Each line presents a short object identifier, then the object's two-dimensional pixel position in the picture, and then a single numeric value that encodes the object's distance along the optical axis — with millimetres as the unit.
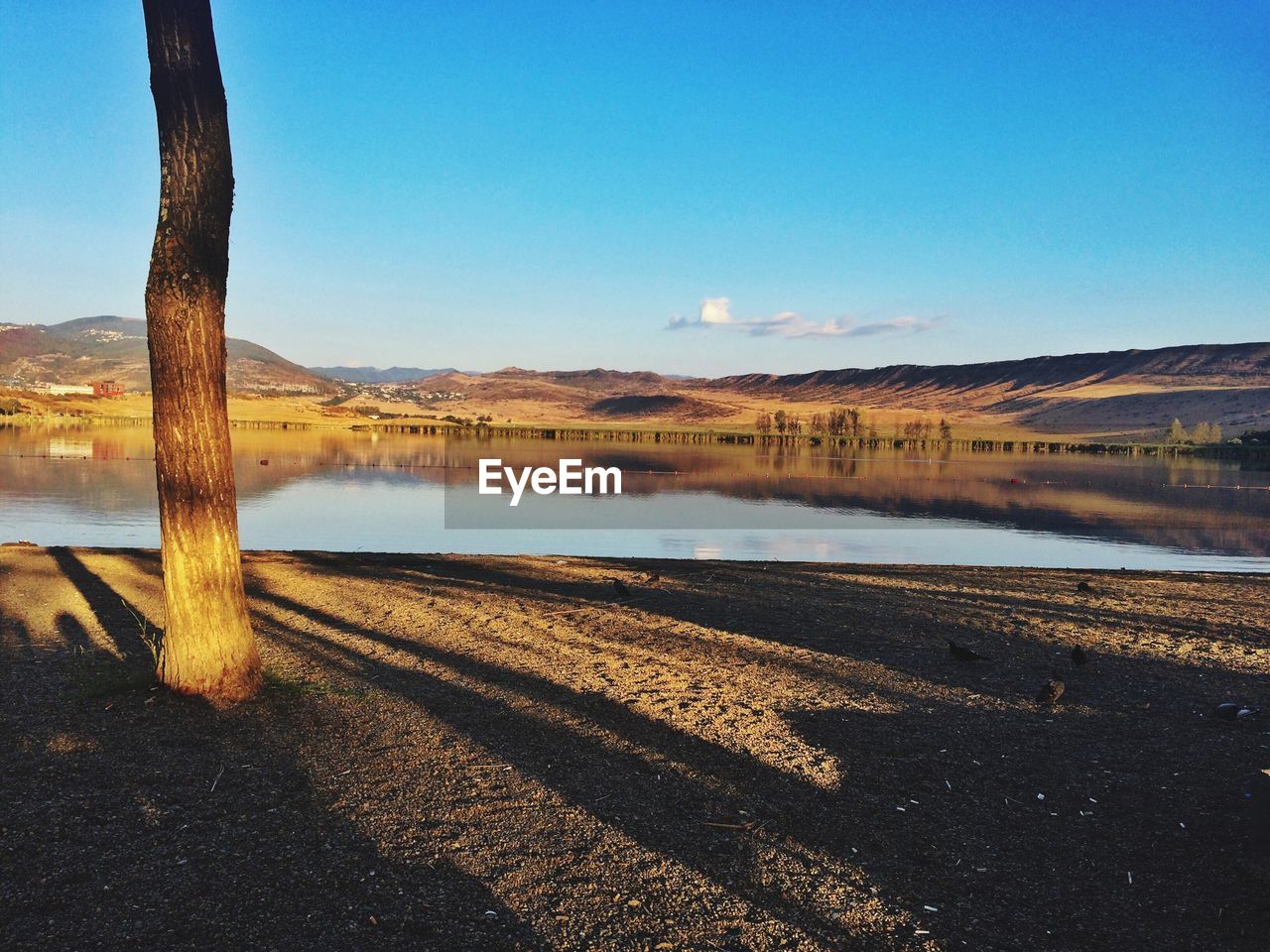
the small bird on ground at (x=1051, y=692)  7231
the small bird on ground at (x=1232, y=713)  6910
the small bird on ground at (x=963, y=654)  8586
